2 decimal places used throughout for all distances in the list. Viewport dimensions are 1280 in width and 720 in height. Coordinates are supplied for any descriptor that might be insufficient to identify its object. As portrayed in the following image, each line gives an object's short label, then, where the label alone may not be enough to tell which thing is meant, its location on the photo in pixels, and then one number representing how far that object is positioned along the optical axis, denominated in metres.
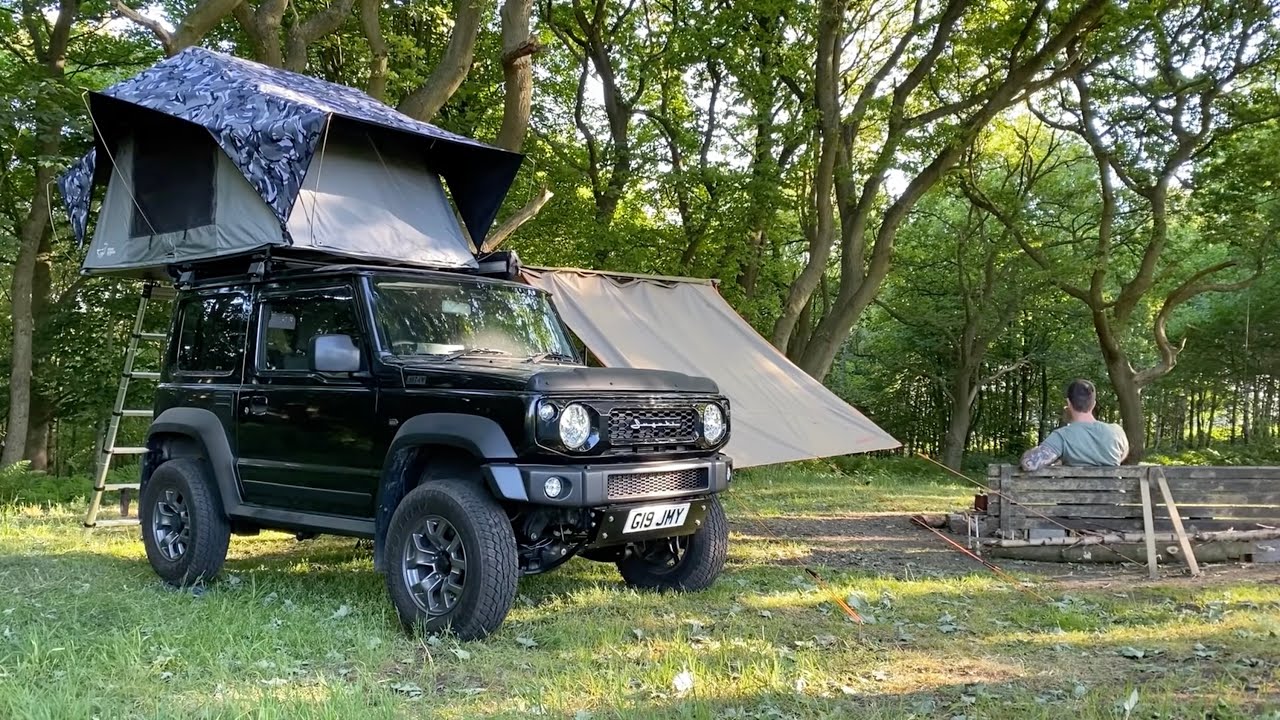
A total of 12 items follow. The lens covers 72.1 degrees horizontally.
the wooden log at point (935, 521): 8.01
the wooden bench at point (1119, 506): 6.38
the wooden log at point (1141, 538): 6.28
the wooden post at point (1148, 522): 6.03
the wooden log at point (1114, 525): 6.48
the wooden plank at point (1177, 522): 5.97
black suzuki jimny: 4.19
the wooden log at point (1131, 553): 6.34
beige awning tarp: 7.37
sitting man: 6.54
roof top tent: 5.68
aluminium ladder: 7.27
